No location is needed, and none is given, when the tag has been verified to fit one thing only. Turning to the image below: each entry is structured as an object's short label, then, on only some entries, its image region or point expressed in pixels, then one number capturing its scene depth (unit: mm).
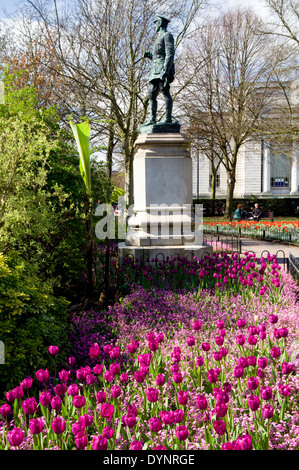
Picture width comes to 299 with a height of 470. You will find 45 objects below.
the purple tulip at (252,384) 2336
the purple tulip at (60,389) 2378
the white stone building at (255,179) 46312
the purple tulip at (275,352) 2712
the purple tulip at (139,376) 2521
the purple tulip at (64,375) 2517
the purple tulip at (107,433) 1941
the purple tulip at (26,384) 2503
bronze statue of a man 8758
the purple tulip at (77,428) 1929
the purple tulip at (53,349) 2919
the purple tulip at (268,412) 2059
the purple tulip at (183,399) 2240
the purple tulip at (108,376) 2598
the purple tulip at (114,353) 2880
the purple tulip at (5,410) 2199
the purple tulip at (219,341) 2975
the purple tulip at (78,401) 2219
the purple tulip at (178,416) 2042
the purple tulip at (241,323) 3397
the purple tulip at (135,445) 1859
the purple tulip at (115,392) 2418
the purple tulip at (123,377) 2682
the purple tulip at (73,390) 2383
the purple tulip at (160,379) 2527
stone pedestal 8492
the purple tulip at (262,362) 2539
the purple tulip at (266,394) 2234
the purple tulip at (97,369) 2677
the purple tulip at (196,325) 3357
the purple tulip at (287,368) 2535
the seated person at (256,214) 21911
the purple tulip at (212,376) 2461
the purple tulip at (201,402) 2178
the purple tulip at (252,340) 3006
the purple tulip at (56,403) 2245
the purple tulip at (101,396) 2348
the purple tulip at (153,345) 2924
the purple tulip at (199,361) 2746
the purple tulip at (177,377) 2557
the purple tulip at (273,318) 3326
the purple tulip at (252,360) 2672
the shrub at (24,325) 3172
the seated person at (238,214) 22906
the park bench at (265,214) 31712
